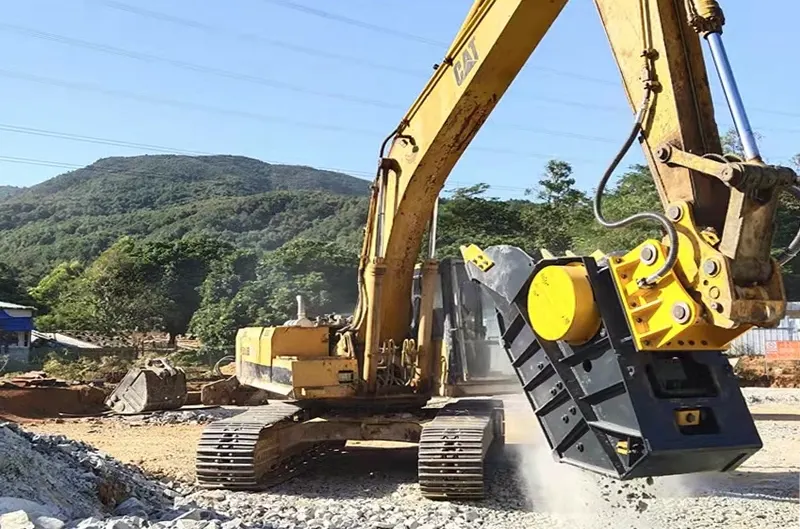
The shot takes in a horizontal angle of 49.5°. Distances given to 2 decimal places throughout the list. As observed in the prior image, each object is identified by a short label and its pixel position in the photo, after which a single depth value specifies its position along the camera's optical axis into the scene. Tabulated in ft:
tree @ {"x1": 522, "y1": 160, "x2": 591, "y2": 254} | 139.37
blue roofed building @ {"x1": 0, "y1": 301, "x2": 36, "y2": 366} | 114.93
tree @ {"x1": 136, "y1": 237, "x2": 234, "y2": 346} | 155.53
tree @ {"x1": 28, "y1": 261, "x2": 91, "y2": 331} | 134.21
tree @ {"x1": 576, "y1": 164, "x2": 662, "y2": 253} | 103.30
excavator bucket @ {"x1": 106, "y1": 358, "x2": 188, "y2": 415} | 51.55
